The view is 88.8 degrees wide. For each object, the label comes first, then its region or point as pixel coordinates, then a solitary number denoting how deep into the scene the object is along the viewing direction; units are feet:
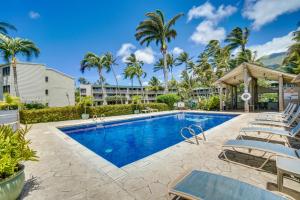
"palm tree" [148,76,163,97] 181.53
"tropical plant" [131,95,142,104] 59.31
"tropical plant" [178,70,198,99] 124.04
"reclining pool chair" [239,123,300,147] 15.13
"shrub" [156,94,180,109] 71.94
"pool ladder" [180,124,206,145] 18.52
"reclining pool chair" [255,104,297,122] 25.39
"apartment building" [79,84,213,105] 163.53
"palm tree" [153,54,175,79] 123.50
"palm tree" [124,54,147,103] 116.16
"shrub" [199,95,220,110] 62.64
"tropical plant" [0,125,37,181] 7.61
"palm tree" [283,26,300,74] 61.05
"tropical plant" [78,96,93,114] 45.57
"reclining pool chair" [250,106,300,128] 20.76
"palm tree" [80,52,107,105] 107.55
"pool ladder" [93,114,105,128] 40.37
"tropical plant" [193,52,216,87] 99.19
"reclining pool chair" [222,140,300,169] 10.45
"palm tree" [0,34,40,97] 52.24
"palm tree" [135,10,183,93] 71.05
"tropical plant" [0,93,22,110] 33.45
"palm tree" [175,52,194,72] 124.86
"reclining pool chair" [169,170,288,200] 6.41
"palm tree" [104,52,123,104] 115.81
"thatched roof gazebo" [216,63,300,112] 45.78
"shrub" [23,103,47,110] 66.73
